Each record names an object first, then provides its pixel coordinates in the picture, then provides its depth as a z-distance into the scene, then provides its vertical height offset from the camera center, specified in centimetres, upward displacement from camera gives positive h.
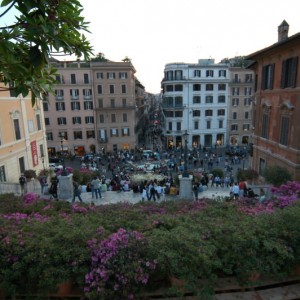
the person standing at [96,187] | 1500 -487
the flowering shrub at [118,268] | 361 -237
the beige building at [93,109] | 4259 -72
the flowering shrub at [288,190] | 1014 -364
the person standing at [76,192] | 1388 -472
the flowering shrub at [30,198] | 755 -283
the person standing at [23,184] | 1754 -544
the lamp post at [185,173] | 1453 -406
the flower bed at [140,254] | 371 -232
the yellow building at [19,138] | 2047 -288
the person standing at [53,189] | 1503 -491
